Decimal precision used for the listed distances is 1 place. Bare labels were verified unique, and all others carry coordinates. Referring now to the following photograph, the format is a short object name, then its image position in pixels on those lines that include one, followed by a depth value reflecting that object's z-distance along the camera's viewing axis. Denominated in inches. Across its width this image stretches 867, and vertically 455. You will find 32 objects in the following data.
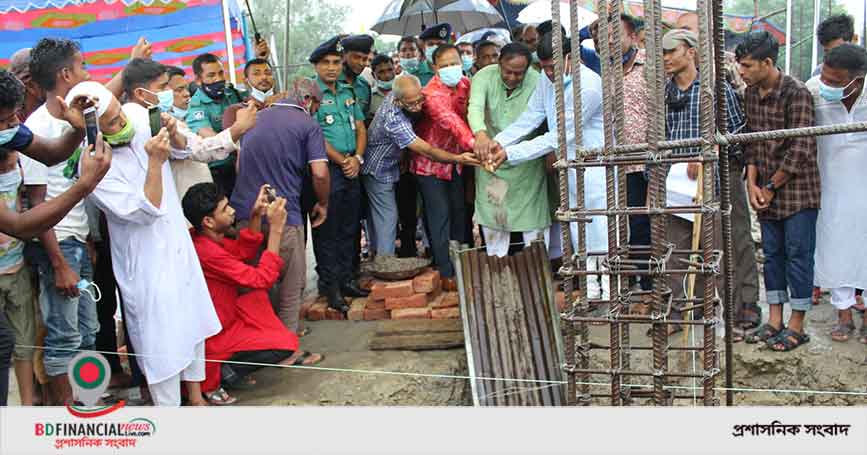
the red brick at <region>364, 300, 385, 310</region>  196.7
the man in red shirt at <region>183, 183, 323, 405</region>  153.5
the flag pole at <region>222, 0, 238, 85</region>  214.6
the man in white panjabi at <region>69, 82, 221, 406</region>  135.0
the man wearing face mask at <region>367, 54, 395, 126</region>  238.4
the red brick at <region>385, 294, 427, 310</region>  194.4
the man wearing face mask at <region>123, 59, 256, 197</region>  145.4
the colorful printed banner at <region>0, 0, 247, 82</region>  249.9
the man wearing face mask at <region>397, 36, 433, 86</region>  233.6
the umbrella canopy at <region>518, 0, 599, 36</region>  294.7
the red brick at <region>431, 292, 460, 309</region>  194.2
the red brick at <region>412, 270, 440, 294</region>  195.2
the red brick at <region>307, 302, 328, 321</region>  199.8
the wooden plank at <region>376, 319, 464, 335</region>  184.4
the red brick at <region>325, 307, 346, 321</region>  199.1
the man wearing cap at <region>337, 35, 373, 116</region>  213.9
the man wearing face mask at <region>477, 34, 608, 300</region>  175.0
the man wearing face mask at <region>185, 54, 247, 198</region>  189.5
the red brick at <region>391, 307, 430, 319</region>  191.9
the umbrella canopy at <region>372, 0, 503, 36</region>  288.8
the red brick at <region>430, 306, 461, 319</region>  190.7
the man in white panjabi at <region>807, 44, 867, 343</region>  162.9
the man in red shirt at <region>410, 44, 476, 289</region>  199.0
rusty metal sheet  158.4
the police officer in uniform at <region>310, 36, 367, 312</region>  199.2
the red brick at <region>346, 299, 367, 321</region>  197.3
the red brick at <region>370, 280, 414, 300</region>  193.9
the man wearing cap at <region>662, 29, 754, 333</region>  169.2
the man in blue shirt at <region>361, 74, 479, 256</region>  197.8
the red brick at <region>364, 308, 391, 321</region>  196.4
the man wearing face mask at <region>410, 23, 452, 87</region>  237.8
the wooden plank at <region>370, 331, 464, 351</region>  179.6
